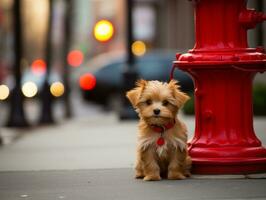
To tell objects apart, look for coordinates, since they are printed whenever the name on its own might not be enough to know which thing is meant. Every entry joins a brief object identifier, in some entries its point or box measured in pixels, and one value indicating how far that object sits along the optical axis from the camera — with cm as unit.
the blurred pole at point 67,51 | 2489
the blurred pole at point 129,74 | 1770
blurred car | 2640
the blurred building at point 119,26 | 3328
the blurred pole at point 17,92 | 1744
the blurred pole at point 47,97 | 2019
